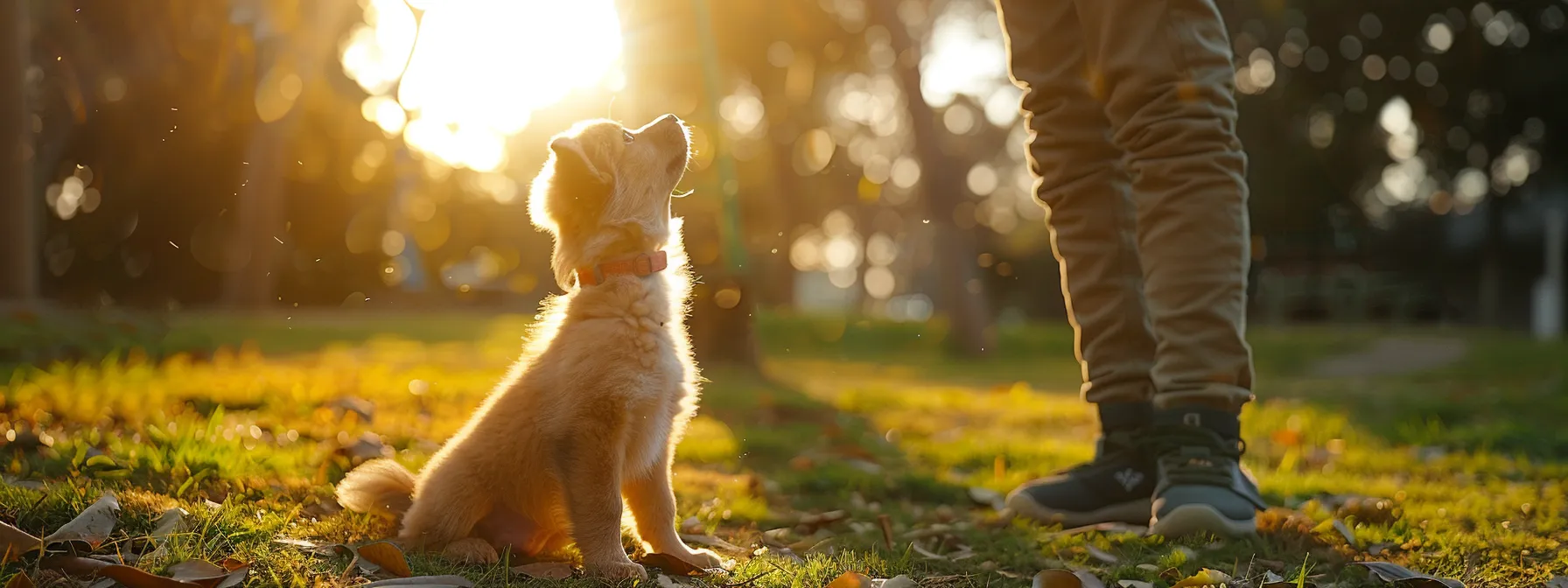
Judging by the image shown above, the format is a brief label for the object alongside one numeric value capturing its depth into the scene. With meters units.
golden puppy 2.37
